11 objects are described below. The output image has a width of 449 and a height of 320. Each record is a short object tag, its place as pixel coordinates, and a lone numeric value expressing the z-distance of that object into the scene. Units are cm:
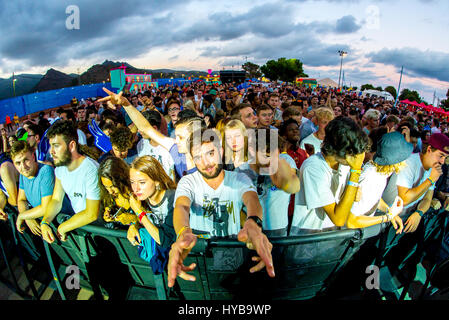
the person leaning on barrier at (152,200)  180
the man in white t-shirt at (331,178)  182
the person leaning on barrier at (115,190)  209
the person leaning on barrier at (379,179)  198
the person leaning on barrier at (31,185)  222
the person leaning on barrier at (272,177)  198
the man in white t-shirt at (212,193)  178
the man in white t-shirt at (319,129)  349
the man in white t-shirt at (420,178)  219
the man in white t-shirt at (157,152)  306
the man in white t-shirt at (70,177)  209
